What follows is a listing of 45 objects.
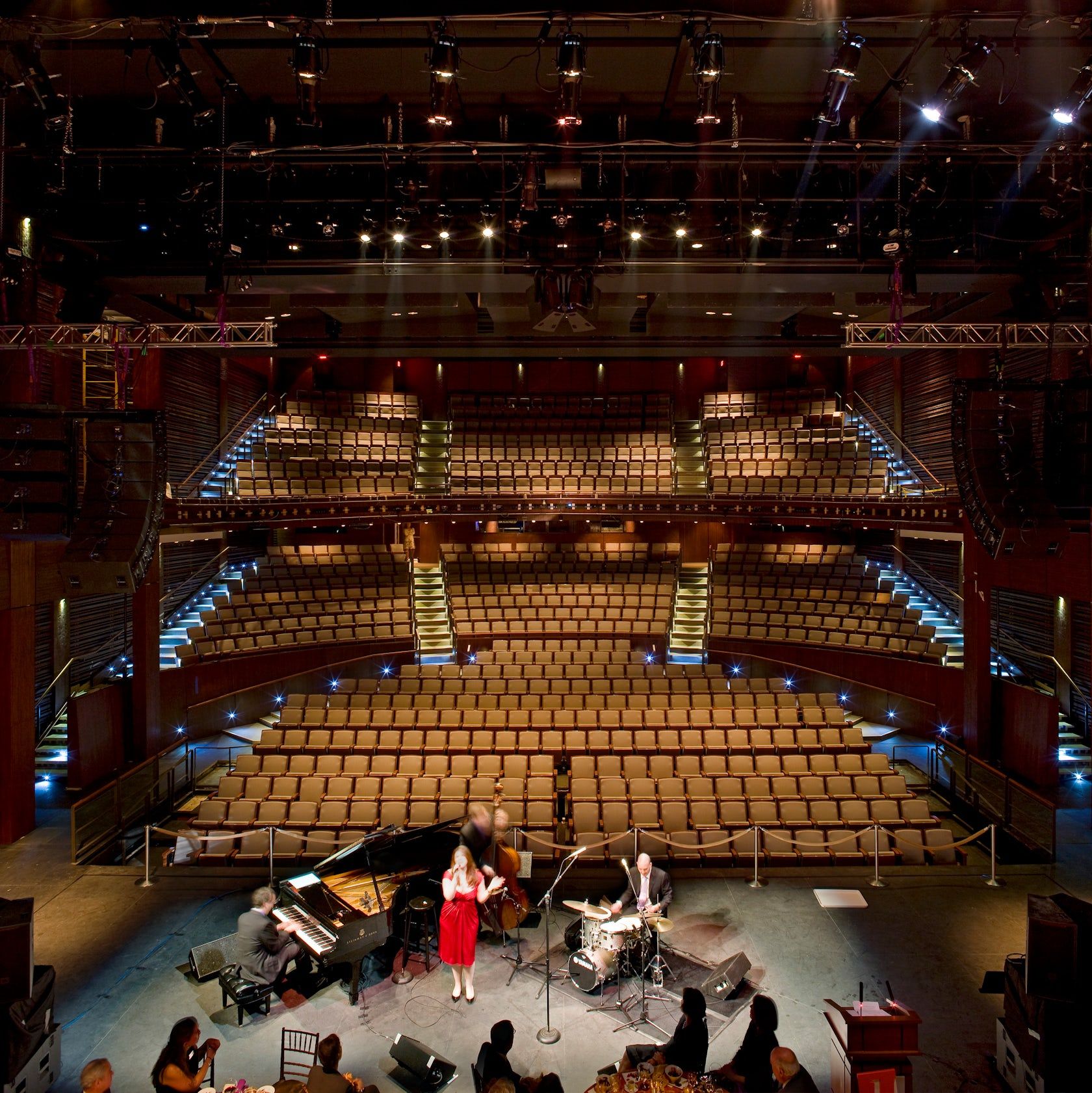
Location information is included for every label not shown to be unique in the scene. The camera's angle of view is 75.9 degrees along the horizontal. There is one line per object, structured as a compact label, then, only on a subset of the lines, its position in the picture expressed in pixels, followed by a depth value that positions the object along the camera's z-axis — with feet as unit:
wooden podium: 10.44
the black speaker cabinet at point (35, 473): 18.84
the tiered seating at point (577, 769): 20.34
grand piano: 13.73
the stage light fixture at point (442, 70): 15.49
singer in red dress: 13.85
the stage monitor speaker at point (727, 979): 13.91
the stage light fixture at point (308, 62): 15.42
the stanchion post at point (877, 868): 18.17
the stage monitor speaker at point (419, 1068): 11.64
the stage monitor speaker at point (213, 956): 13.73
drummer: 15.14
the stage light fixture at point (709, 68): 15.43
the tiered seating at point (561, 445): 47.34
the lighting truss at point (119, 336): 20.42
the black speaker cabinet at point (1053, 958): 11.46
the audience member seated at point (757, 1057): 10.71
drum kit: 14.02
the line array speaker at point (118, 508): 18.85
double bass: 15.62
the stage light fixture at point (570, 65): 15.42
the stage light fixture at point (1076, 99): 16.06
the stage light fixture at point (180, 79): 16.02
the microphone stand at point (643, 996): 13.20
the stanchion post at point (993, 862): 17.84
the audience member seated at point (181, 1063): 10.35
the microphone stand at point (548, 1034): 12.84
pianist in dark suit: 13.51
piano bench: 13.15
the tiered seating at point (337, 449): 43.32
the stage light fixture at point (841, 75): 15.57
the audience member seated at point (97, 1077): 9.42
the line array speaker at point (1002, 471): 19.40
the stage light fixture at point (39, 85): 15.89
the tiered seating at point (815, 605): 34.58
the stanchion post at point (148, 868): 18.13
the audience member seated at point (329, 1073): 10.00
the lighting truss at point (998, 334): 20.81
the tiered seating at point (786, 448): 43.62
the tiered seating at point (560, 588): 39.34
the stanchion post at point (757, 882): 18.47
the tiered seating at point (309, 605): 34.35
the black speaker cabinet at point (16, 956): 12.00
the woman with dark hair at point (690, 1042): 10.93
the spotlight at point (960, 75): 15.33
